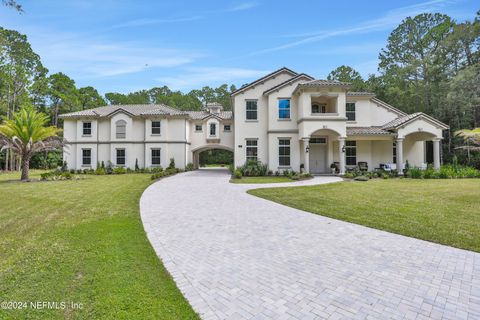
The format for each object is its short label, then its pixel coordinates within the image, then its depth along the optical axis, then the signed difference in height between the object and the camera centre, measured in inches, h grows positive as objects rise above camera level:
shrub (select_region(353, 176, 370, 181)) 680.5 -41.7
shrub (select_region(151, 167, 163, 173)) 1031.0 -23.6
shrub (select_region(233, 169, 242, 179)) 762.8 -31.7
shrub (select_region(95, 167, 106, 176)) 980.0 -28.3
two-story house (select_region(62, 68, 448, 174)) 792.3 +113.6
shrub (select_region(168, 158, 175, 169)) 1058.7 +0.1
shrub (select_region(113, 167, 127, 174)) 999.6 -22.0
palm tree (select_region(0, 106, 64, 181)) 676.1 +79.1
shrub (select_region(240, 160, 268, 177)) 832.3 -18.3
